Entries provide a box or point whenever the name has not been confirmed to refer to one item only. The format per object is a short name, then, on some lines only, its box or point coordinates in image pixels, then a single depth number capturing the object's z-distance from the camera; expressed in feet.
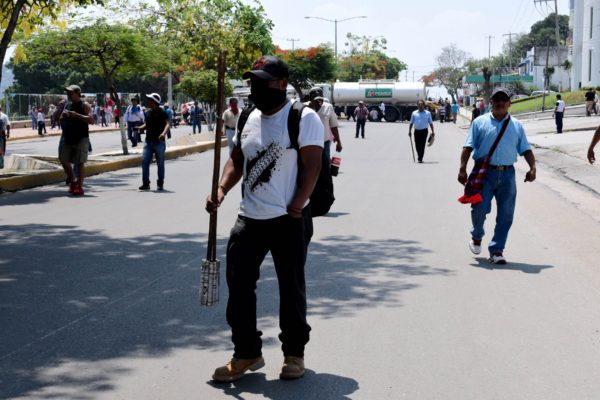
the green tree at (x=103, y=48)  82.69
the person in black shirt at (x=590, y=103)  156.97
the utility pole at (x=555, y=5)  237.53
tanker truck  228.63
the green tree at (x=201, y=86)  127.44
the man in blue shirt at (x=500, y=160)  29.27
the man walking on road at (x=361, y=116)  126.86
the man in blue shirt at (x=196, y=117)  140.26
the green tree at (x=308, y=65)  240.32
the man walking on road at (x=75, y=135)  49.16
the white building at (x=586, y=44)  215.31
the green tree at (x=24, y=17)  47.34
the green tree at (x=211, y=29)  137.39
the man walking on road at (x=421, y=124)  74.84
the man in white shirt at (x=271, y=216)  16.49
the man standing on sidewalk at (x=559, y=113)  115.24
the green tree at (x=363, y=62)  378.94
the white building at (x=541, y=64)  382.01
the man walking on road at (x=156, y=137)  52.44
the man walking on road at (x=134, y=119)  103.19
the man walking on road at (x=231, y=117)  62.39
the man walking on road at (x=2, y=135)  65.44
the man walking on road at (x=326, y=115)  43.09
